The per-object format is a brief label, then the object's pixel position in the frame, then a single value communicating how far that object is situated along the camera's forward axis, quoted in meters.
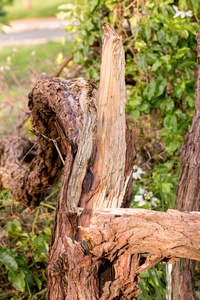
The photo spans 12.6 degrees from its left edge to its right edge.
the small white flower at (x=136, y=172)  3.05
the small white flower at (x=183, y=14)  2.89
